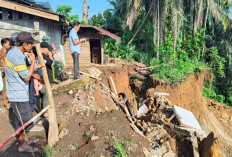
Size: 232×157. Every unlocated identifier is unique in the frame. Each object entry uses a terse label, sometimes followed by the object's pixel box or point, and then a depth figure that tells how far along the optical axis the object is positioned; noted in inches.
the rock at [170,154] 187.9
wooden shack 444.1
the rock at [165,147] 191.9
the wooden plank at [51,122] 150.1
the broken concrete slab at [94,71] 375.4
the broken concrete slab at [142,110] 353.7
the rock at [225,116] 489.4
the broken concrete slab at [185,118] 268.7
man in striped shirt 125.1
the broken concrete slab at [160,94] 372.1
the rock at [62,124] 175.6
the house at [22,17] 284.8
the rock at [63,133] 166.0
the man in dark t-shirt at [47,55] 214.6
